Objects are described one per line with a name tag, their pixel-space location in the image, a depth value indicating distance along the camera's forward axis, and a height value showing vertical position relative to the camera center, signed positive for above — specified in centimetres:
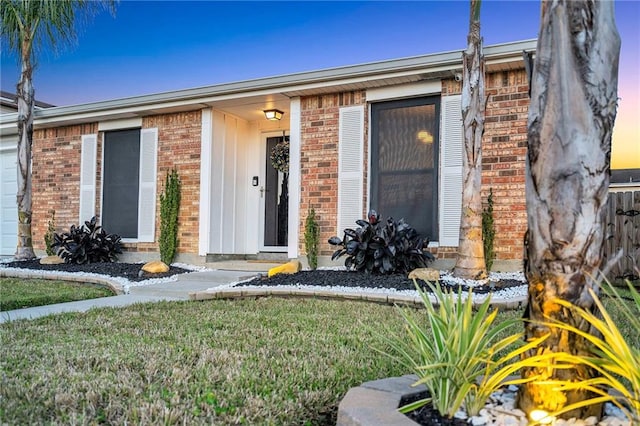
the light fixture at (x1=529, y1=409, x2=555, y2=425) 151 -64
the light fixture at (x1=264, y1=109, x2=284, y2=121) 814 +168
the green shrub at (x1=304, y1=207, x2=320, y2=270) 703 -38
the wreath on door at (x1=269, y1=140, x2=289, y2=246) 862 +50
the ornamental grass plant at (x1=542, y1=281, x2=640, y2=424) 138 -43
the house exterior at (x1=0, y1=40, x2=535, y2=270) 617 +88
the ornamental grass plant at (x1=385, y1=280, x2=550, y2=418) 161 -50
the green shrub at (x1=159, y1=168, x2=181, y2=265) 808 -15
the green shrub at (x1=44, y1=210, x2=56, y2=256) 909 -53
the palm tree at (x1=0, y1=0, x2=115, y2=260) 817 +299
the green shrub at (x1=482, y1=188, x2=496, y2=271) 602 -24
